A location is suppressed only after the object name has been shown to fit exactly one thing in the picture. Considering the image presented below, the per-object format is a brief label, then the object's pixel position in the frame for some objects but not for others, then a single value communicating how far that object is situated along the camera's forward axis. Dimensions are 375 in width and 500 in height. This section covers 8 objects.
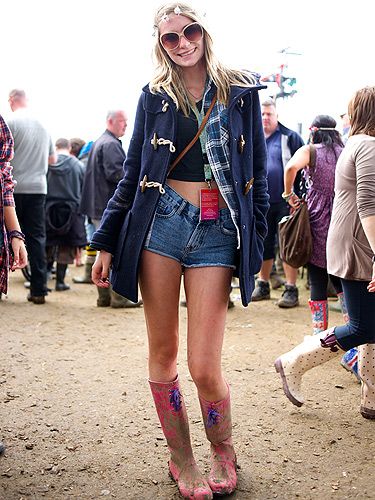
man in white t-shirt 6.74
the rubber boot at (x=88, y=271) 7.41
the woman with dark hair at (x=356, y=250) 3.11
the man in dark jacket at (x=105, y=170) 6.52
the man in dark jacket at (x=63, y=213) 7.77
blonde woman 2.48
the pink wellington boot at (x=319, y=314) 4.68
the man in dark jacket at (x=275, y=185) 6.66
